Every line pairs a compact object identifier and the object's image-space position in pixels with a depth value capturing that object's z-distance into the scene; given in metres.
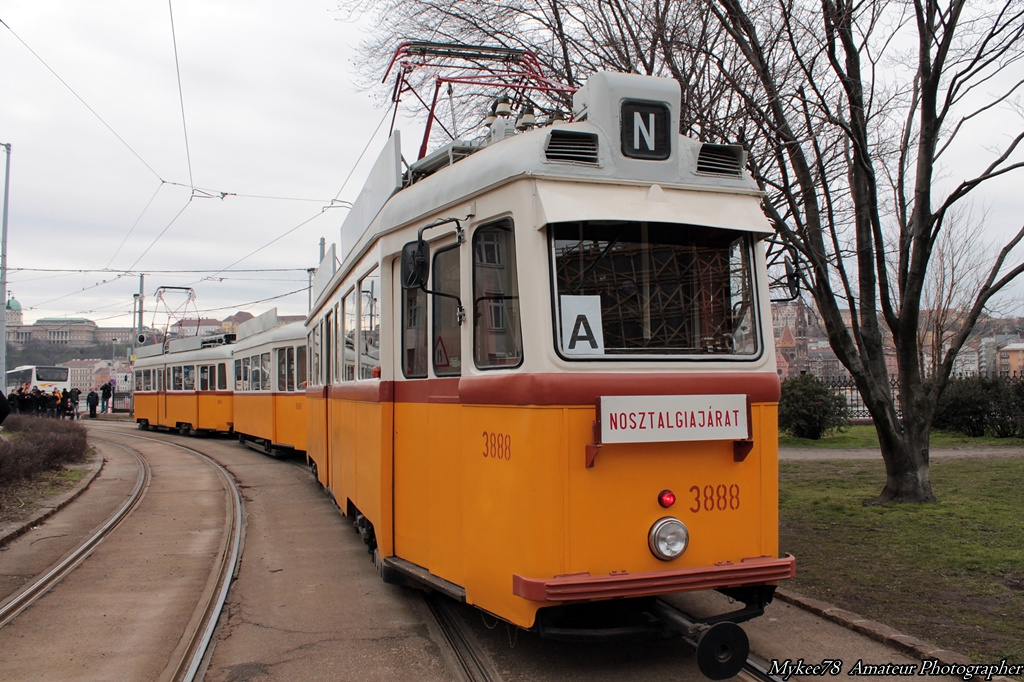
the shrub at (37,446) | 12.07
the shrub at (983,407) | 18.44
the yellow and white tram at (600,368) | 4.51
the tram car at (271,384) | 15.97
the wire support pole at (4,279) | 26.92
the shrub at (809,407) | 18.97
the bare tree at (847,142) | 8.71
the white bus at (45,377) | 46.75
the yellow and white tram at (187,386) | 23.23
